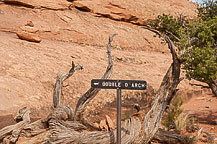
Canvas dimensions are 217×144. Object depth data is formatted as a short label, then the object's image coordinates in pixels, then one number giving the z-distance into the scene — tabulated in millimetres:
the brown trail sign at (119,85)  4570
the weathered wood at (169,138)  6761
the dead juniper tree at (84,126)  5340
